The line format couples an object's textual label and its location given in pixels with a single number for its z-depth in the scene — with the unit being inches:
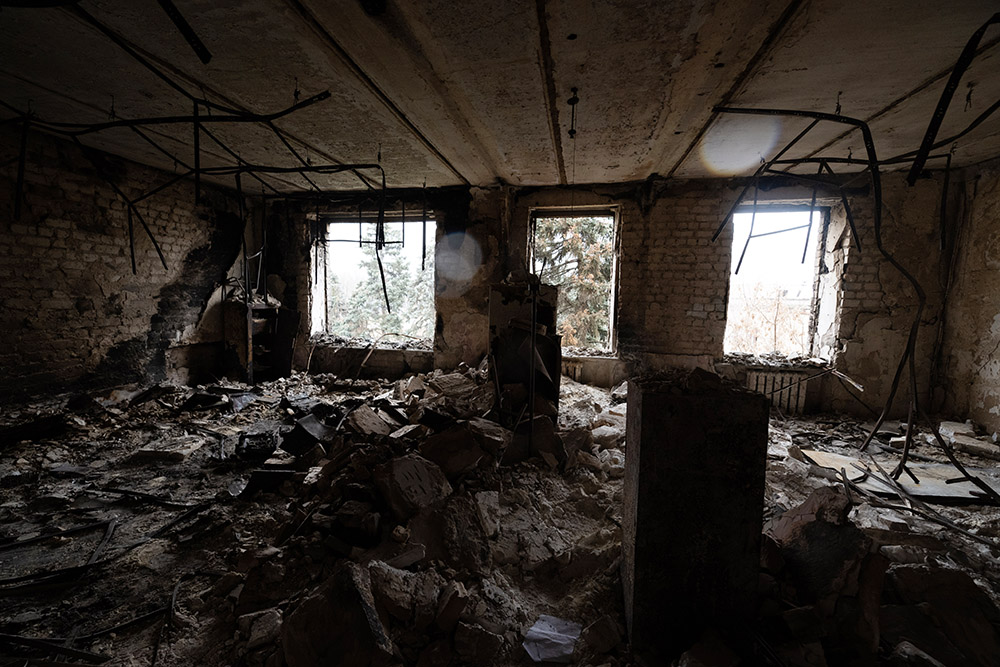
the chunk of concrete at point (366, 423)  126.3
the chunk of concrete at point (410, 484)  85.6
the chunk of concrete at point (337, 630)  56.6
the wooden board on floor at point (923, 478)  119.6
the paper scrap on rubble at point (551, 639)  63.5
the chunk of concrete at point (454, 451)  102.5
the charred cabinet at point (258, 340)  236.7
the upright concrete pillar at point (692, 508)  58.9
